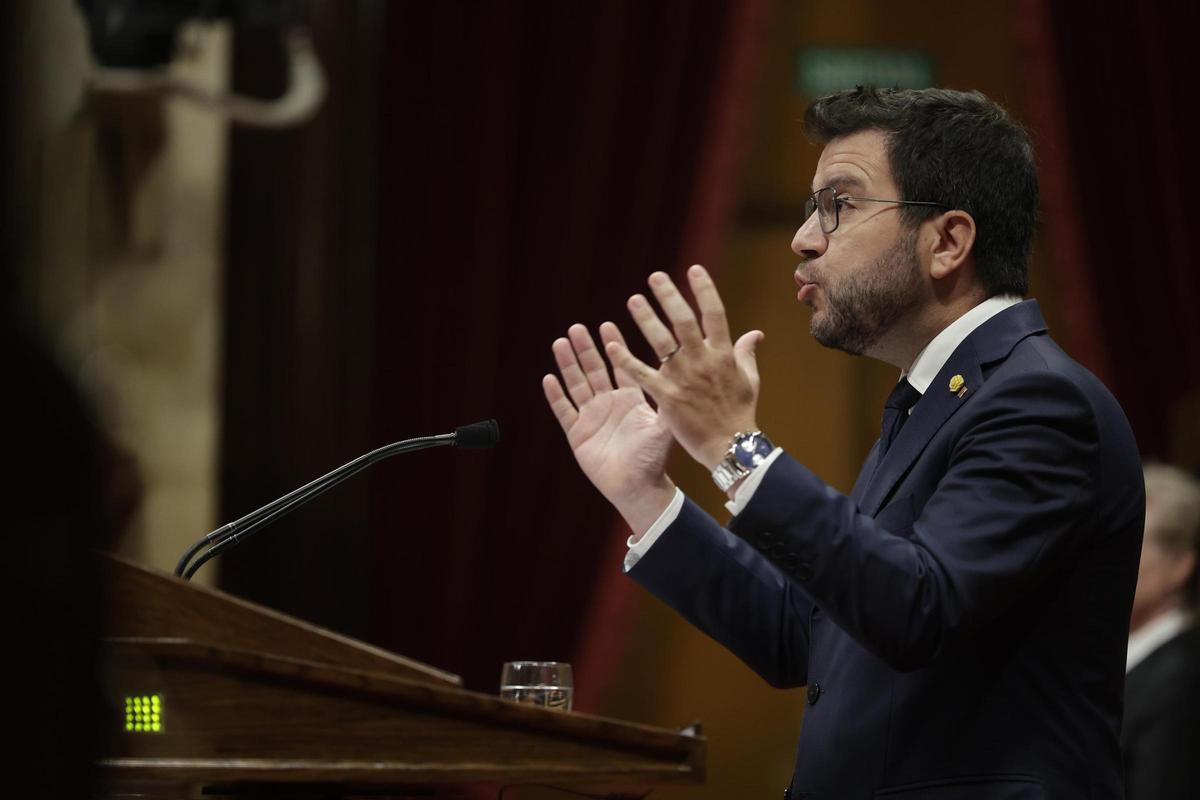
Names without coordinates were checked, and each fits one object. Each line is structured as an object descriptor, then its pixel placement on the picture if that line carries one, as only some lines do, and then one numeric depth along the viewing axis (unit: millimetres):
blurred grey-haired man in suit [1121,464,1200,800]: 10792
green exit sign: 12861
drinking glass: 10129
